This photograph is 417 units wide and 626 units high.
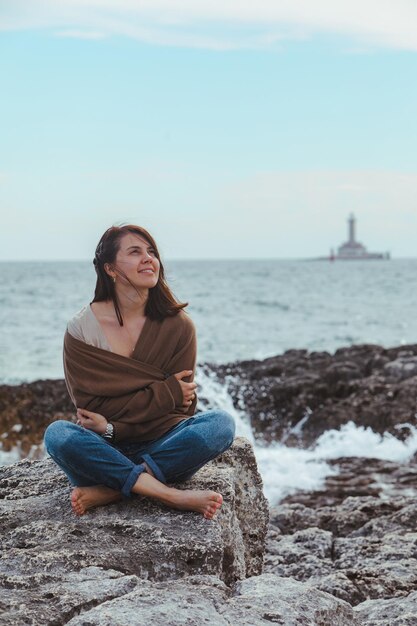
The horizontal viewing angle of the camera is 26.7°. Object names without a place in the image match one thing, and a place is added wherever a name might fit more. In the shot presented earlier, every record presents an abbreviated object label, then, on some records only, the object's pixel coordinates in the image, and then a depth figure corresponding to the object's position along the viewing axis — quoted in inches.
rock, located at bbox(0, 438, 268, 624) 149.0
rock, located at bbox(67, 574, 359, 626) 127.0
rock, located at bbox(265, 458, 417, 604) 202.1
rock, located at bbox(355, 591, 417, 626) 159.6
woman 182.4
